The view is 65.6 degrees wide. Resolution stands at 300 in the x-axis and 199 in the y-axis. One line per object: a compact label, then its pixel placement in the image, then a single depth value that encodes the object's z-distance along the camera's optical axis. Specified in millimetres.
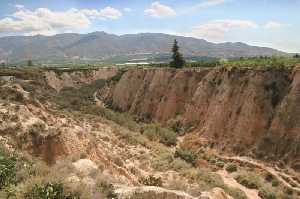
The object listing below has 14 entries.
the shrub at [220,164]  16095
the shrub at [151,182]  9152
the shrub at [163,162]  13604
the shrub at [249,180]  13532
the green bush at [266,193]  12584
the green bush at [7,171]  6247
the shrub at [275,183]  13844
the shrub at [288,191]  13136
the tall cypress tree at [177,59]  32855
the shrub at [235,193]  11242
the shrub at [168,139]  19969
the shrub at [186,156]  15813
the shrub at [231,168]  15471
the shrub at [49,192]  5417
